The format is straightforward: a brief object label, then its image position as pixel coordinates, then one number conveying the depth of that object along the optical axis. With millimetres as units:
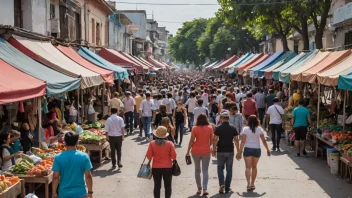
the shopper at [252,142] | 10023
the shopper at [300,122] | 14055
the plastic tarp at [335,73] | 12352
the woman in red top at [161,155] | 8273
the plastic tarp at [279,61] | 23683
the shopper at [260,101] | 19641
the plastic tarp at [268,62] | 26262
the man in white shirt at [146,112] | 17219
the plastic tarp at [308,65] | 16528
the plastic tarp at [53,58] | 13383
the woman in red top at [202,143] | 9695
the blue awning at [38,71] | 11188
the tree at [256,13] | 28703
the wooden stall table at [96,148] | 12904
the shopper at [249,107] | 16594
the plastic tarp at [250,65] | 29894
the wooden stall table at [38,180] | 8992
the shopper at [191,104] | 18812
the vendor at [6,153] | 9391
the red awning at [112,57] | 26873
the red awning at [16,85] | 8367
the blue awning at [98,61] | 20453
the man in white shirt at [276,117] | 14906
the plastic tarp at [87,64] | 17261
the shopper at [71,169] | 6465
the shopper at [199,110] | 15258
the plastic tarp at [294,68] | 18641
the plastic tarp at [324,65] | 14947
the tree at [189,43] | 112500
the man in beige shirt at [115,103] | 17578
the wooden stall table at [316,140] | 13417
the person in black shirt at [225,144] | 9773
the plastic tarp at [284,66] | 20828
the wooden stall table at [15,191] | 7743
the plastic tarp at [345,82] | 11228
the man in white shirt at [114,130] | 12281
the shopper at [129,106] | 18375
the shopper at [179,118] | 16406
